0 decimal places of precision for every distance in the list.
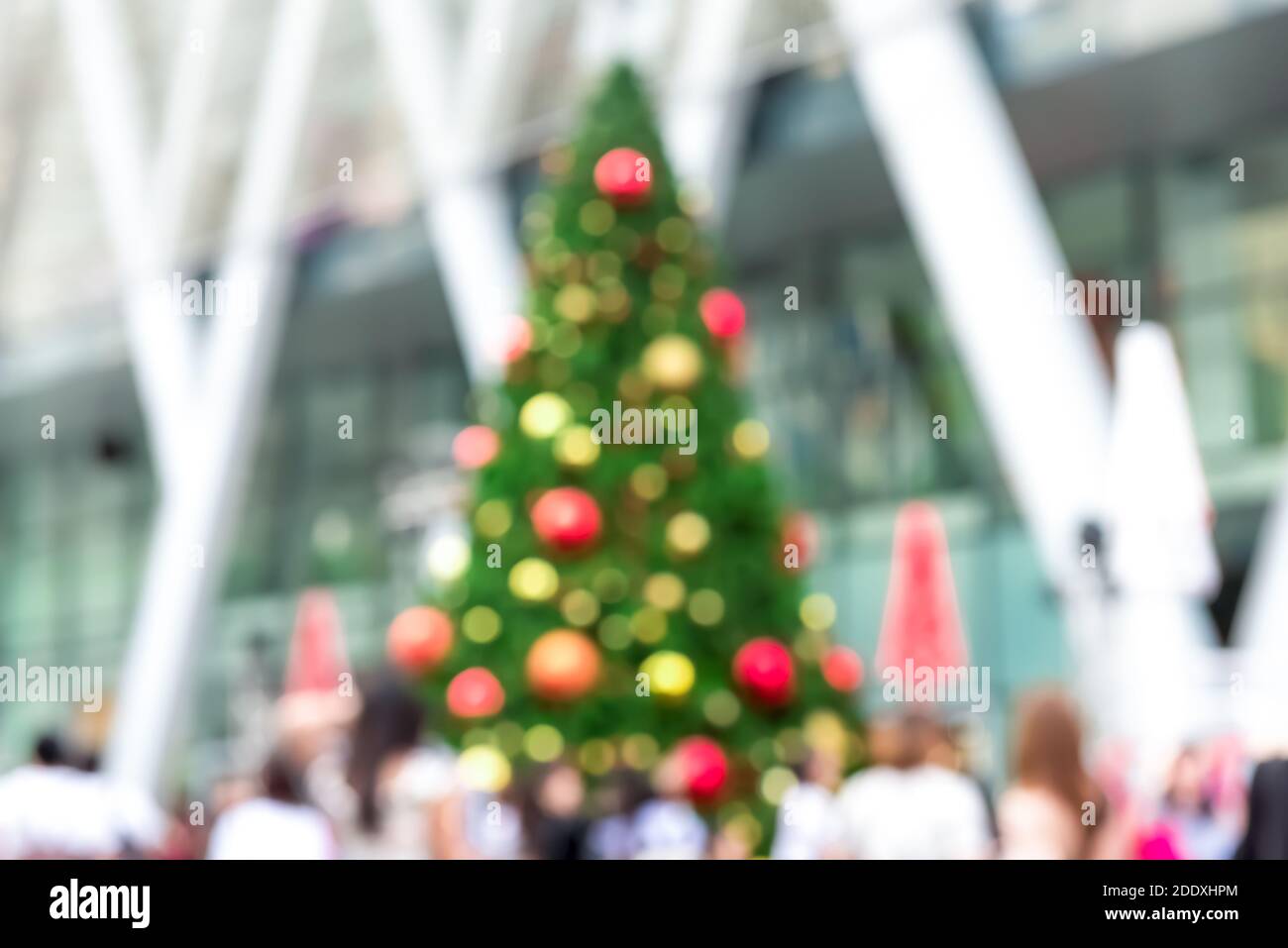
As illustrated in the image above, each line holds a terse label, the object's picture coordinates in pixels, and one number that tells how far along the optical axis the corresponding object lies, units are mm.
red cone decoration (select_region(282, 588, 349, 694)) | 19031
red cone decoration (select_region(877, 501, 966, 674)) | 13023
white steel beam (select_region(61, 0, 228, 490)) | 21688
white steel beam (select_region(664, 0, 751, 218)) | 15844
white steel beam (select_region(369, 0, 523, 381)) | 18062
